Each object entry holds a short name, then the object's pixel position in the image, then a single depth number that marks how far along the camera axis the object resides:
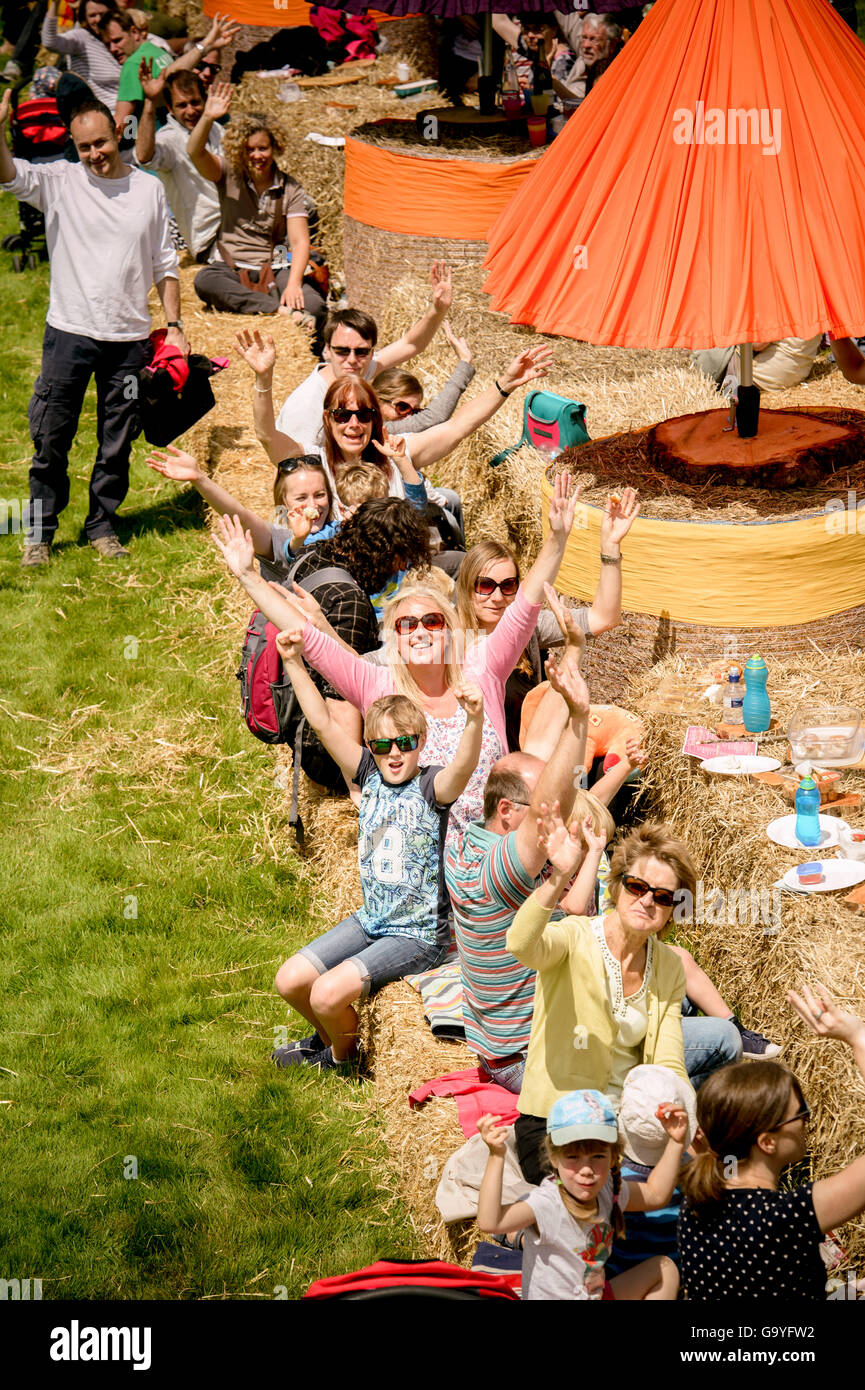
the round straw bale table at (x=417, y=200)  12.22
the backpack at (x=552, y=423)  8.88
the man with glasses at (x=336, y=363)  8.80
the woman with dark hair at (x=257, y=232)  13.16
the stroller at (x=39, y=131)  14.71
